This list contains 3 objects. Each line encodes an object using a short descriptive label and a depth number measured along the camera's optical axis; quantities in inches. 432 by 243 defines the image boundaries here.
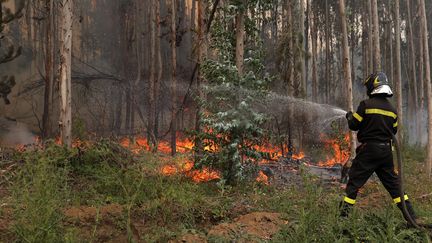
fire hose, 171.6
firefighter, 183.2
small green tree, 340.8
